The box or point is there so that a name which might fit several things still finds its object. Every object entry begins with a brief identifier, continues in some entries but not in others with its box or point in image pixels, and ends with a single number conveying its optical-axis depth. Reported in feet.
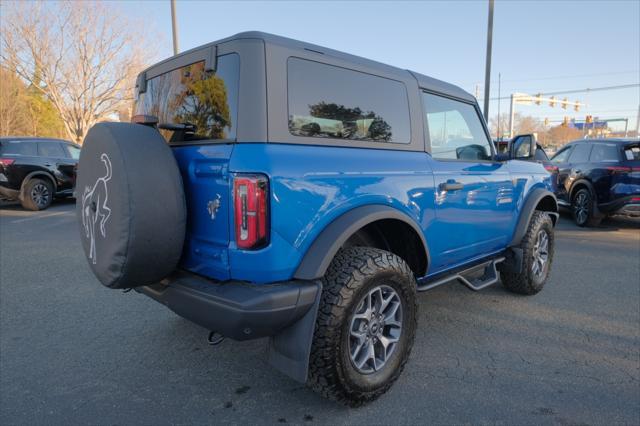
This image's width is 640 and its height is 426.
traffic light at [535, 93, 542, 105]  93.45
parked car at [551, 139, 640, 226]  23.05
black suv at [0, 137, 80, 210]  30.30
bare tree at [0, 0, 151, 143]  68.54
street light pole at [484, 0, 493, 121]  37.14
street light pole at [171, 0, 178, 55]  35.70
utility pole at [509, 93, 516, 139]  108.69
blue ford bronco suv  6.48
